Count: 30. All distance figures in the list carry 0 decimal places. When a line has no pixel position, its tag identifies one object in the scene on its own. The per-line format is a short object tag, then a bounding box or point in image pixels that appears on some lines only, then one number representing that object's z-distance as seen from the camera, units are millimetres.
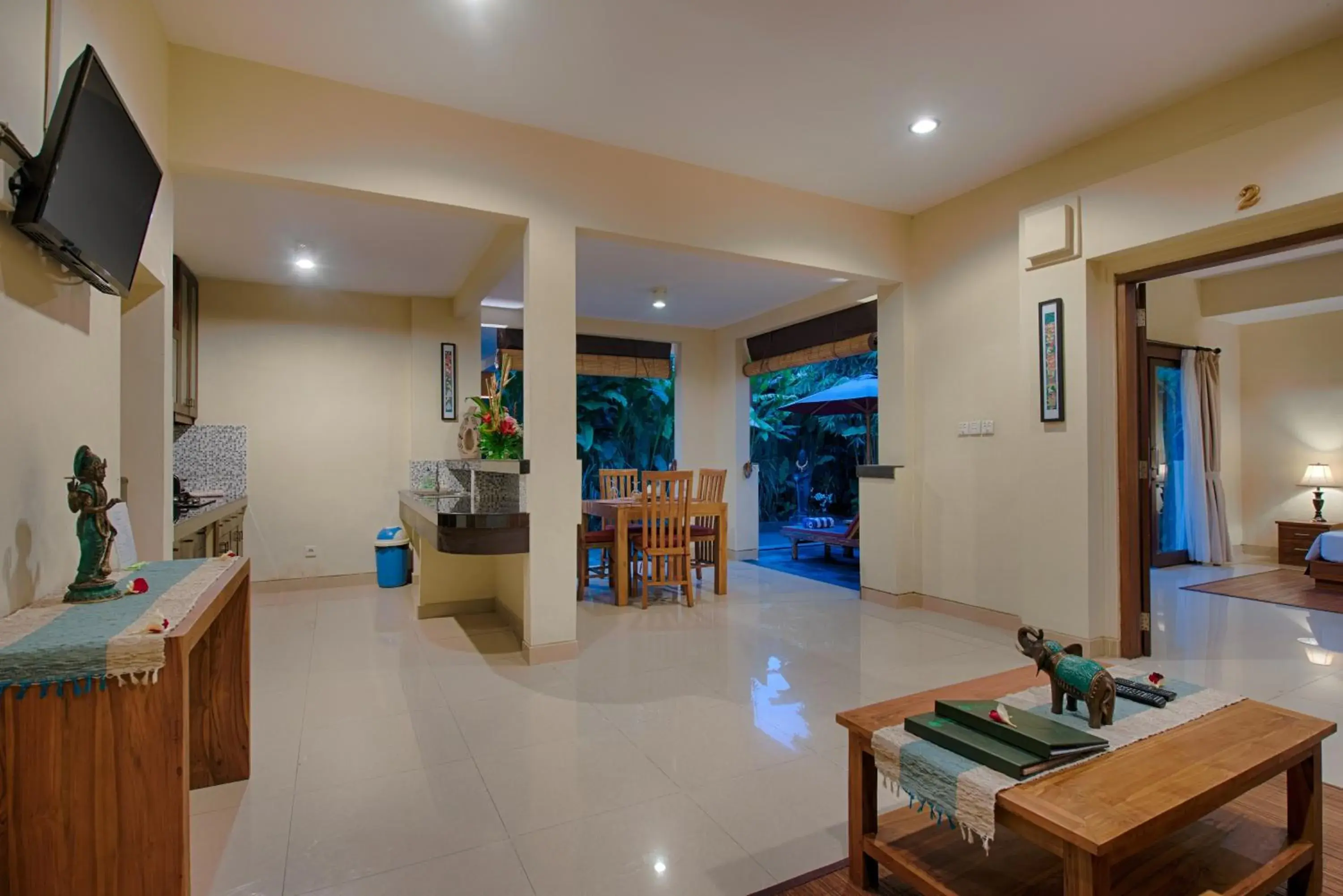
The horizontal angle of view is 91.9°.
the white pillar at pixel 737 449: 7551
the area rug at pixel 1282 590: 4973
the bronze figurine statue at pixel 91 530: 1559
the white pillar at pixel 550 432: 3504
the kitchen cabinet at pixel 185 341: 4465
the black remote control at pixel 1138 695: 1743
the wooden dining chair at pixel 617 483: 6215
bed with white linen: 5340
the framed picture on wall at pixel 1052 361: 3748
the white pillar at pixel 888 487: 4863
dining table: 5027
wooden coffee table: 1233
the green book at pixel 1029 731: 1434
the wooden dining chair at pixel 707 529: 5633
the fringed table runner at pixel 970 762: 1349
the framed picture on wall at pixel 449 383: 6031
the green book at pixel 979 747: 1387
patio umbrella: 7047
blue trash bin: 5621
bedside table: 6281
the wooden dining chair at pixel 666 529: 5027
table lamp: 6328
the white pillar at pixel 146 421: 2799
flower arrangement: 4027
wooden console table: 1176
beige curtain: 6641
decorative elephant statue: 1566
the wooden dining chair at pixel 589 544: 5289
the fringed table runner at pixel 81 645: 1170
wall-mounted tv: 1467
